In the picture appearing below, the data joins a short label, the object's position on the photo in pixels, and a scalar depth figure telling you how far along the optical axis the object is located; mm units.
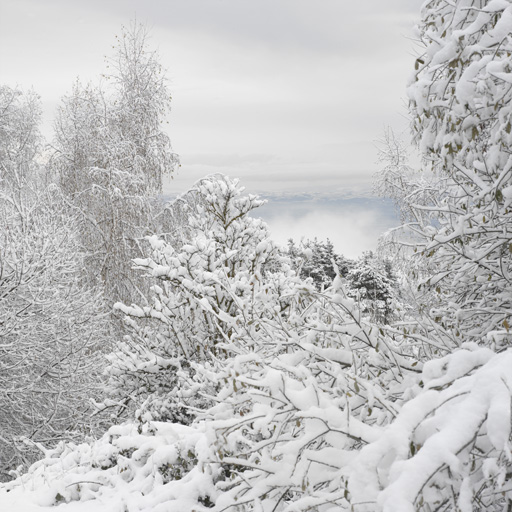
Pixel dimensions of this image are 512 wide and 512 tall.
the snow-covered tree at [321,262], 39566
